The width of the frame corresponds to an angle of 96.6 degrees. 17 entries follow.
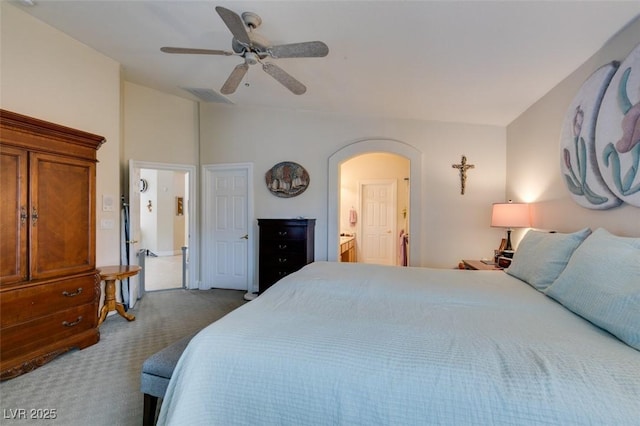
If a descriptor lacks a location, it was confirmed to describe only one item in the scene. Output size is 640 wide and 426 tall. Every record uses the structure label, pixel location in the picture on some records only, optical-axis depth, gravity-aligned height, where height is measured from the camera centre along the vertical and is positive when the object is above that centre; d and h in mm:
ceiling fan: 1866 +1166
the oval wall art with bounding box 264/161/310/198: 4230 +497
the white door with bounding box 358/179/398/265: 6449 -211
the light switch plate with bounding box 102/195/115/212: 3273 +103
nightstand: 3059 -588
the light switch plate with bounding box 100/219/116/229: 3269 -134
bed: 896 -528
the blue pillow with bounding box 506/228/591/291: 1833 -301
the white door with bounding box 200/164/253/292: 4508 -241
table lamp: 2918 -22
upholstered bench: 1471 -859
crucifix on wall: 3732 +588
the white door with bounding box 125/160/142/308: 3665 -173
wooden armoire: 2064 -247
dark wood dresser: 3742 -466
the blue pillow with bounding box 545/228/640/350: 1146 -338
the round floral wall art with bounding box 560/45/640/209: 1703 +509
